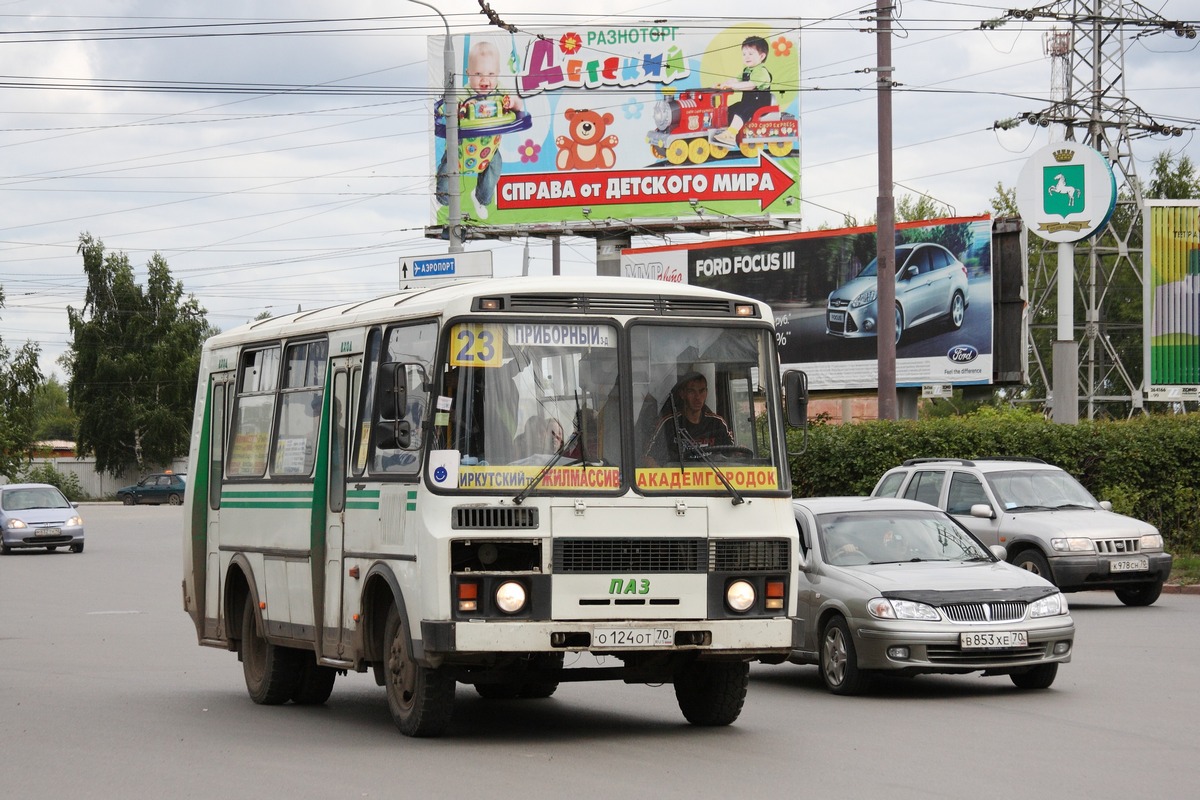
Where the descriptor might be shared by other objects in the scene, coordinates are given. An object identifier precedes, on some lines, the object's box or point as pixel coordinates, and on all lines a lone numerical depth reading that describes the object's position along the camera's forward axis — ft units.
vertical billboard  149.69
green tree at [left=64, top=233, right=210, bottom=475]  311.88
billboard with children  162.09
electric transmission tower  152.15
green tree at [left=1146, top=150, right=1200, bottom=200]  255.50
